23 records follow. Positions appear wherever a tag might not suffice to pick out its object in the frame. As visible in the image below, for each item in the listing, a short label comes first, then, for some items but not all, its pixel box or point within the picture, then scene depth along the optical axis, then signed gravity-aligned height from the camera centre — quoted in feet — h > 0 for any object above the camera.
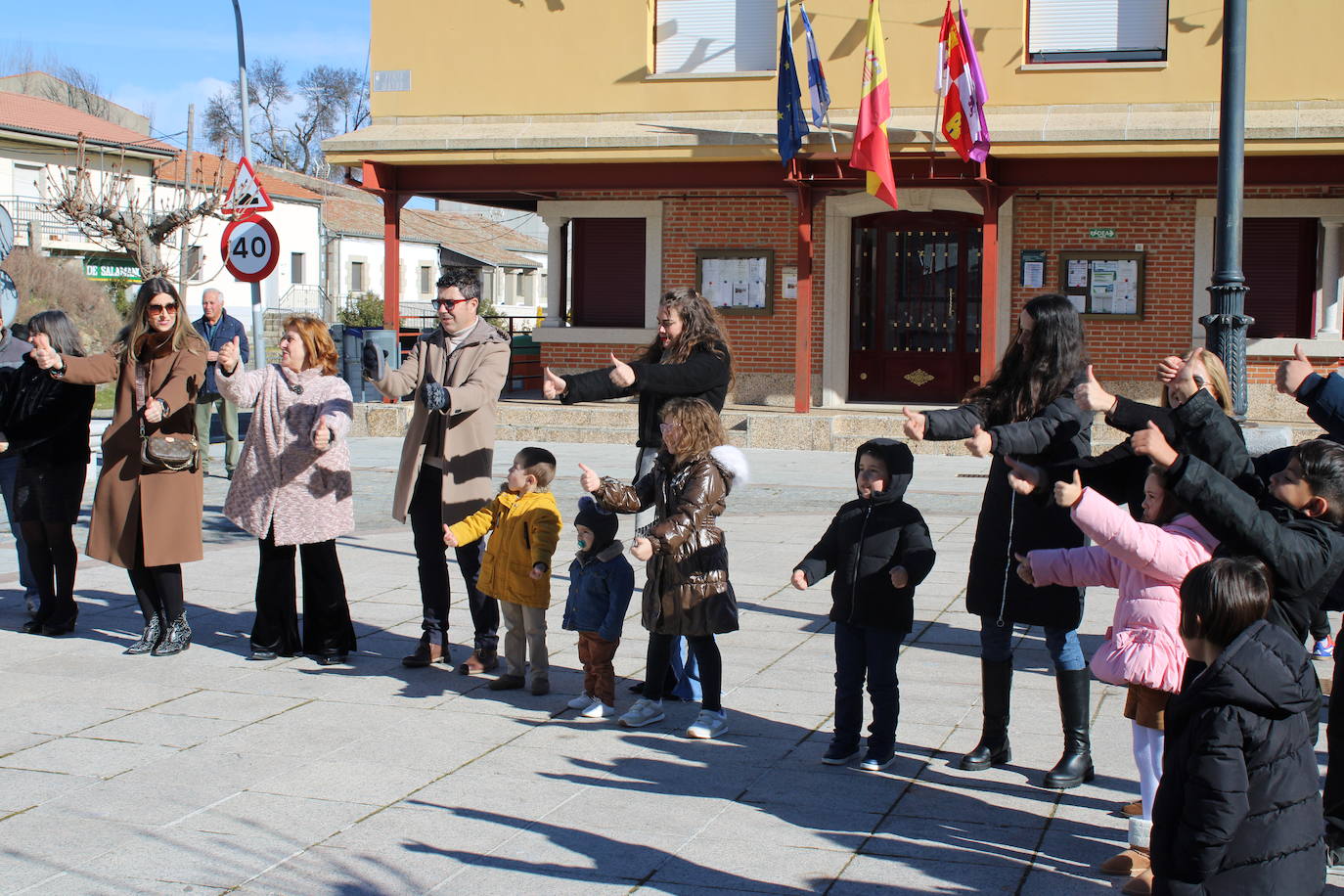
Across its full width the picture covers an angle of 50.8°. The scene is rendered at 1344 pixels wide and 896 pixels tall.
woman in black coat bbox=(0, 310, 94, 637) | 24.62 -2.22
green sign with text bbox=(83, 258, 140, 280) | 82.84 +4.27
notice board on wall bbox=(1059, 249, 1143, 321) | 60.80 +2.67
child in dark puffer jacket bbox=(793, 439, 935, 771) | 17.54 -2.94
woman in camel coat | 23.25 -2.36
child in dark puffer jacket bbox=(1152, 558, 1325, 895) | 10.44 -3.26
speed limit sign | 37.68 +2.38
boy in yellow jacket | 20.62 -3.03
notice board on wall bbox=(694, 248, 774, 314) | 65.41 +2.91
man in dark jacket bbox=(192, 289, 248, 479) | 42.73 -0.15
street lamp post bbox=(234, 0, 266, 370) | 41.10 +0.02
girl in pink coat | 14.05 -2.54
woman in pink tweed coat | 22.62 -2.37
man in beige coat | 21.93 -1.68
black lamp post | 27.09 +2.58
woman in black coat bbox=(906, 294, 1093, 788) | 16.11 -2.05
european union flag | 55.06 +9.14
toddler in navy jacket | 19.85 -3.62
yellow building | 56.90 +7.21
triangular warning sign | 41.68 +4.19
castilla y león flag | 53.26 +9.44
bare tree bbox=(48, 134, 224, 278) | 89.76 +7.74
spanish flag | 53.11 +8.10
